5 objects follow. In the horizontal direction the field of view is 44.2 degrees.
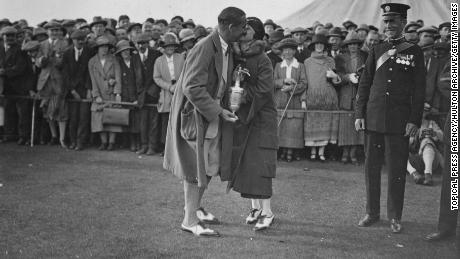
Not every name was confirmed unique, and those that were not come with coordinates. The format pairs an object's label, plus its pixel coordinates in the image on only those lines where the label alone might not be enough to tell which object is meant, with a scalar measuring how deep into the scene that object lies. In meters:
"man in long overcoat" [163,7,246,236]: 5.39
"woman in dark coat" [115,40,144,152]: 10.98
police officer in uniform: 5.88
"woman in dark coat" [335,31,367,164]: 10.35
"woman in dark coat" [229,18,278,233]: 5.75
